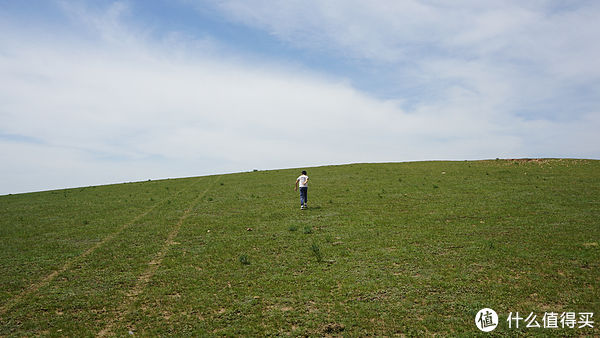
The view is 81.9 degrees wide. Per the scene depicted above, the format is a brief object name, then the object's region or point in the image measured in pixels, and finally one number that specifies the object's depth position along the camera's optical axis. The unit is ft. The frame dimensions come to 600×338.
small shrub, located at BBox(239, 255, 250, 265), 48.36
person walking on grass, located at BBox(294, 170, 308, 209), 86.28
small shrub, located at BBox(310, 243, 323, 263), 48.16
